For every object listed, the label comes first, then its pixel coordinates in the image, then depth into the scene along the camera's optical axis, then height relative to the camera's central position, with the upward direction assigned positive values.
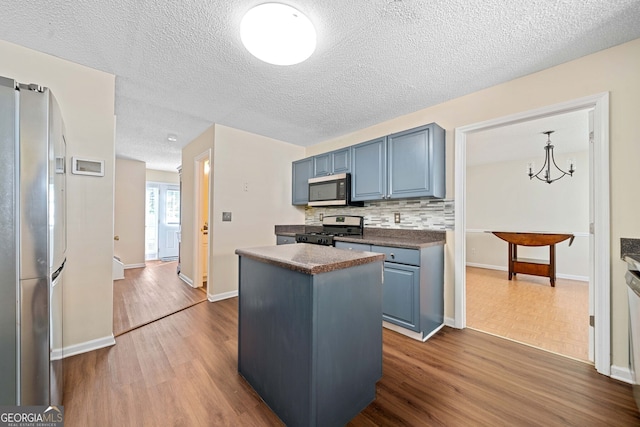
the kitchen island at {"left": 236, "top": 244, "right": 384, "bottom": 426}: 1.18 -0.64
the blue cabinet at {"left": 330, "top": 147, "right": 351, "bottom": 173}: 3.29 +0.74
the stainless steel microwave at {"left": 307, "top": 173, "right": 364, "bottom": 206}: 3.25 +0.33
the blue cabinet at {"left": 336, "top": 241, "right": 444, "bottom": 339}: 2.21 -0.70
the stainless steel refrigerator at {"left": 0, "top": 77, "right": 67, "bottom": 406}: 1.00 -0.13
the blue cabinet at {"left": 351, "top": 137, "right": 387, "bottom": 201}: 2.88 +0.54
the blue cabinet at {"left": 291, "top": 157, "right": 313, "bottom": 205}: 3.91 +0.55
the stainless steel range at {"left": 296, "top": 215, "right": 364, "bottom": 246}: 3.13 -0.22
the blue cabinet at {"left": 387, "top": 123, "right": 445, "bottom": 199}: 2.47 +0.54
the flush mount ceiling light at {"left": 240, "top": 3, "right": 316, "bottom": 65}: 1.40 +1.07
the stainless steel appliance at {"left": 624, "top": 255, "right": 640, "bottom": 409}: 1.21 -0.51
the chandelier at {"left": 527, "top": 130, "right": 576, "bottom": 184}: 4.09 +0.84
